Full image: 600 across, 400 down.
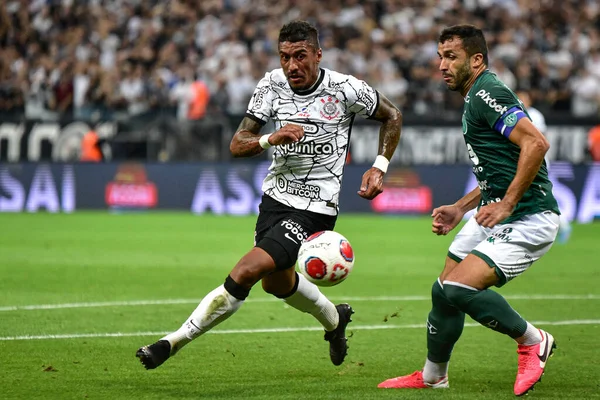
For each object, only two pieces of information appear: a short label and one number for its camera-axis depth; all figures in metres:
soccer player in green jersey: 12.13
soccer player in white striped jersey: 14.09
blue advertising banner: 42.22
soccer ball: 13.39
